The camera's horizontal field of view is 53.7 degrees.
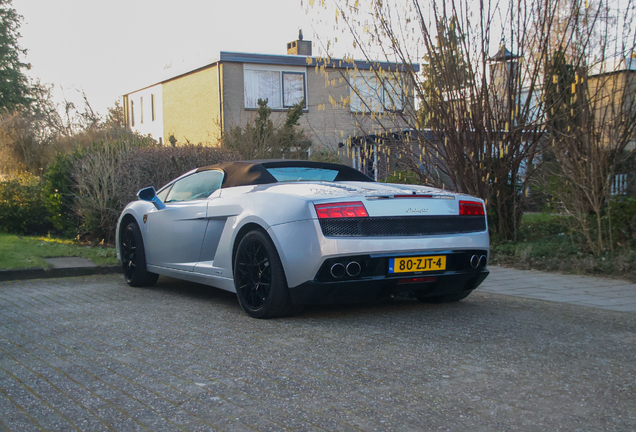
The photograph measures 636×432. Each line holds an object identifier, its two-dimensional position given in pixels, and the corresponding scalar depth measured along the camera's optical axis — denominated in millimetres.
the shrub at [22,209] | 13047
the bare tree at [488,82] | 8281
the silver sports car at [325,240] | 4641
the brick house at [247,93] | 22828
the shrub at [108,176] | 10727
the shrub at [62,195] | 11750
